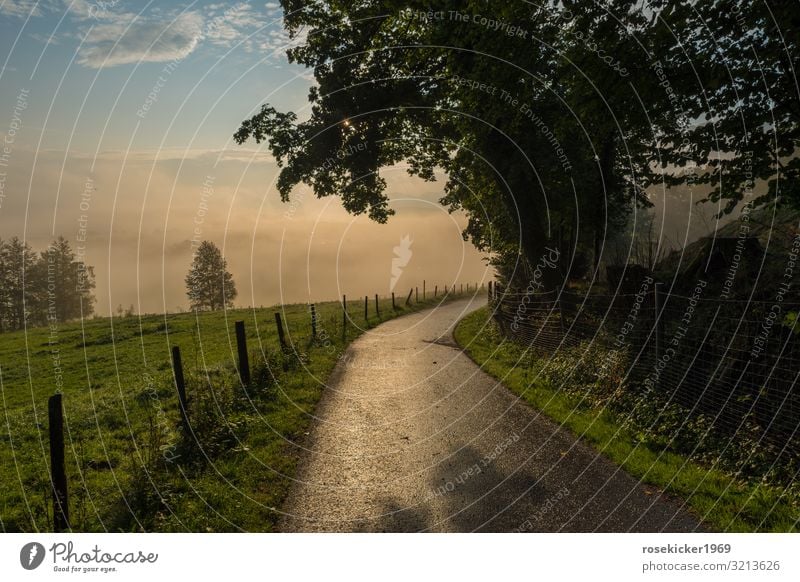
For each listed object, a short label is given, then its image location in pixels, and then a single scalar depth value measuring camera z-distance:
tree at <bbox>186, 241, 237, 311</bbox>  89.38
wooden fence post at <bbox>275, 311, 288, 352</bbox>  17.94
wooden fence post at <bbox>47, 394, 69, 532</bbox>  6.17
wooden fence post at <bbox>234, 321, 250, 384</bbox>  12.98
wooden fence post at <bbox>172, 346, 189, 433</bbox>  9.94
